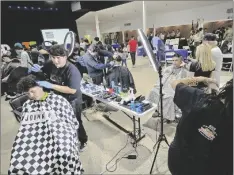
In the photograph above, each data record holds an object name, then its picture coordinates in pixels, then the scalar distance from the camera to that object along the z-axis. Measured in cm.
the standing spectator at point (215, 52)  283
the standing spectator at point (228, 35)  690
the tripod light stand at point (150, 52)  179
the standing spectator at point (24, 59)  473
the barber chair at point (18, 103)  248
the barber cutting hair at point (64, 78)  201
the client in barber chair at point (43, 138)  146
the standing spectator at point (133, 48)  861
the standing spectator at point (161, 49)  729
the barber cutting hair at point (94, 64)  357
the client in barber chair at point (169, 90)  286
